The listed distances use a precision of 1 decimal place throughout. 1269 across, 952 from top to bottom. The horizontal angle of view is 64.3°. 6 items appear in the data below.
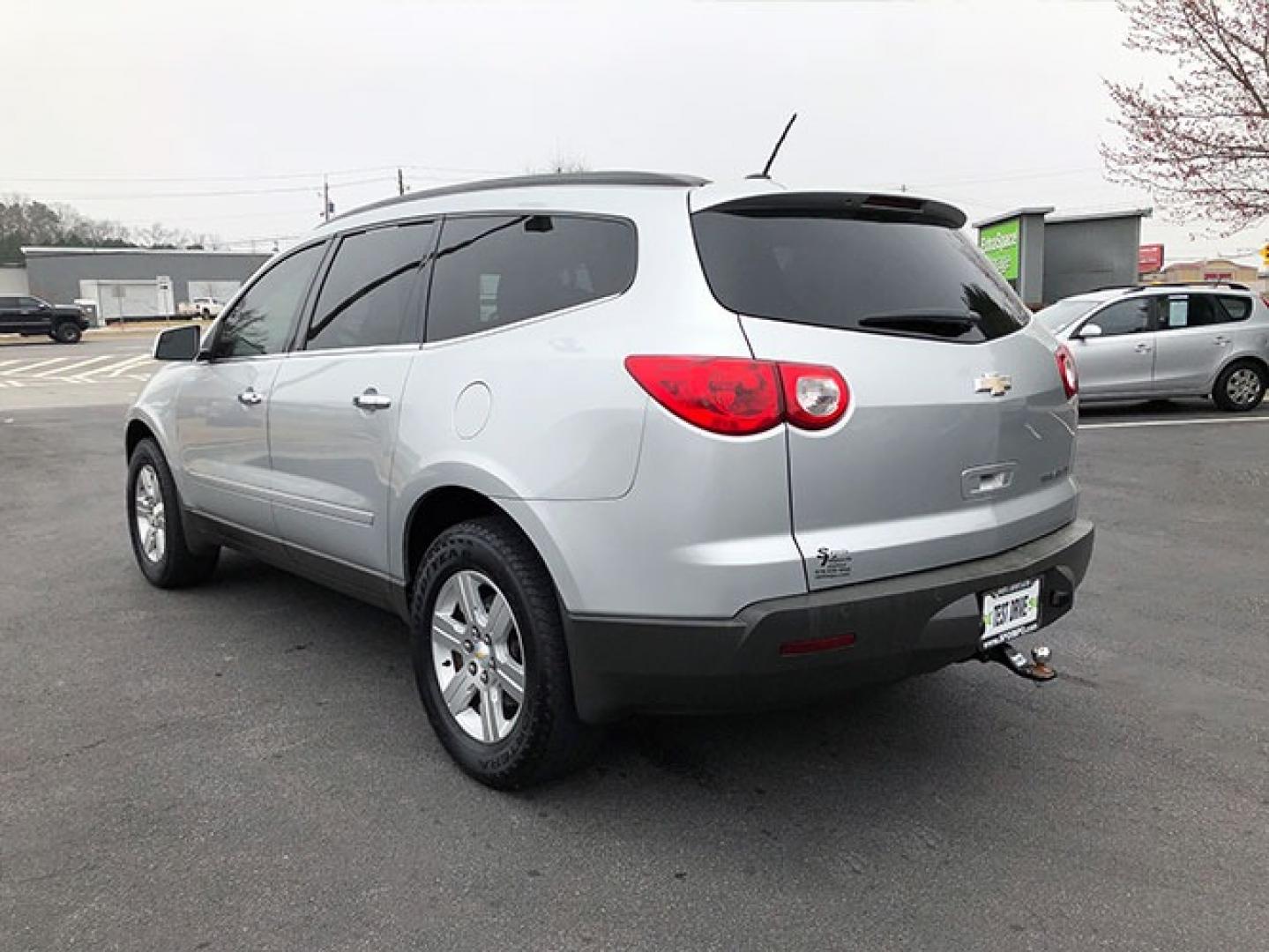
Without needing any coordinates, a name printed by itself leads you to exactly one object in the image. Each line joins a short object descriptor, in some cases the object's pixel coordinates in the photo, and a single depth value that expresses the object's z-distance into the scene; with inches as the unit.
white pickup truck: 2427.4
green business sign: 785.6
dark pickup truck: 1556.3
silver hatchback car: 491.5
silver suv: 99.1
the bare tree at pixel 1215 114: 625.9
